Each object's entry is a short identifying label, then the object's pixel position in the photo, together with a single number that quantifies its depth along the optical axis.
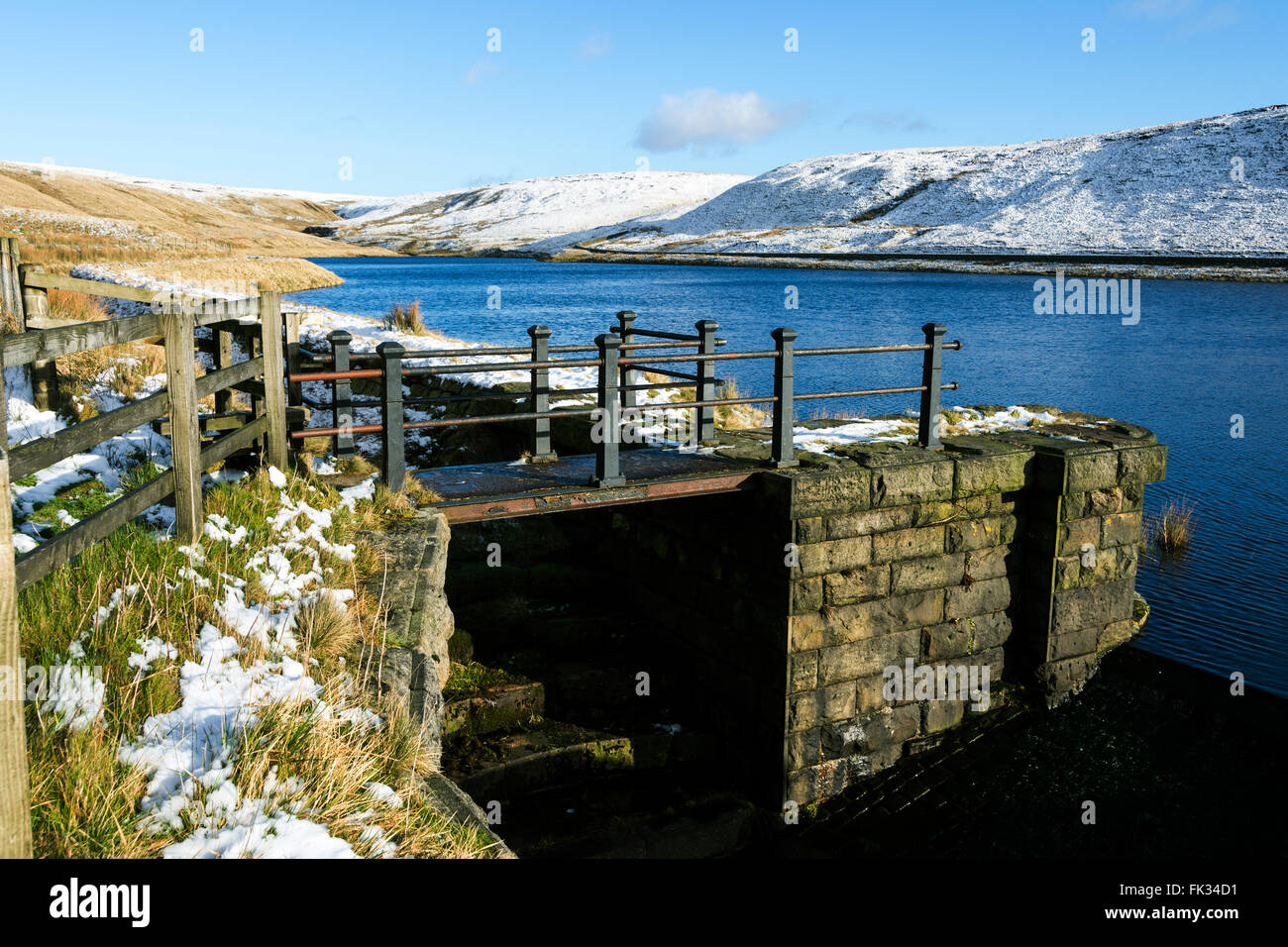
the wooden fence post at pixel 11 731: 2.53
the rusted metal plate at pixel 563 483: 7.34
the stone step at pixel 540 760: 7.41
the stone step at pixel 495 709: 7.72
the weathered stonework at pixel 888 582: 8.19
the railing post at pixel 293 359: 7.77
